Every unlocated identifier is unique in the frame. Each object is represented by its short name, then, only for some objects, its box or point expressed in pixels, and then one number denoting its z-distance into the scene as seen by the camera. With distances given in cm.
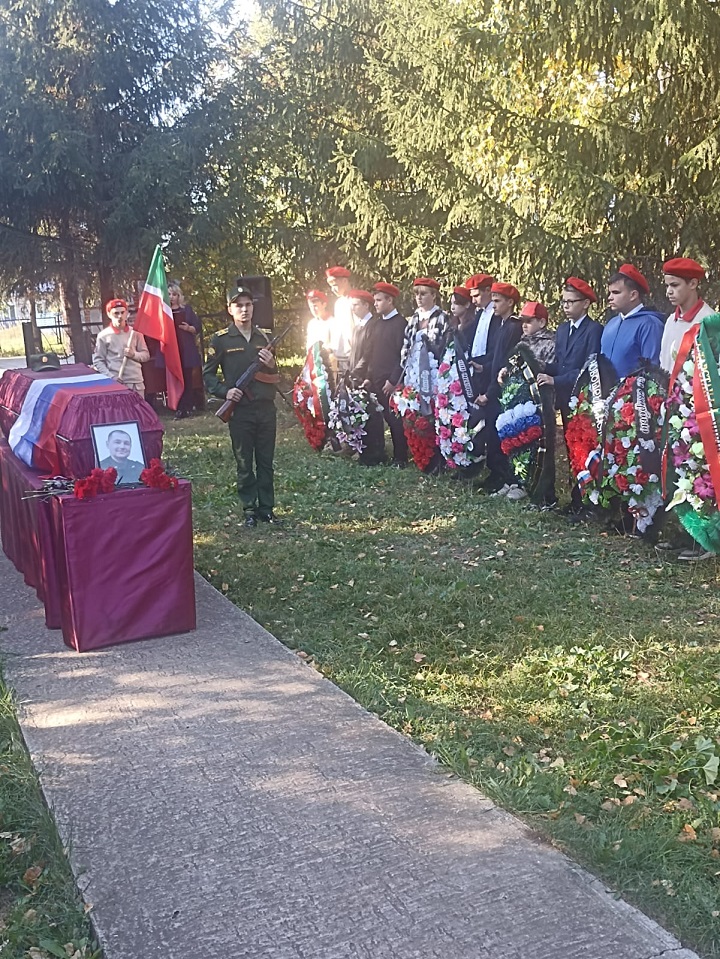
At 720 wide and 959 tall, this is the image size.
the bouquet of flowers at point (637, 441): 674
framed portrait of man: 536
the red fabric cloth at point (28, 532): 545
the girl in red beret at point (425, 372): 955
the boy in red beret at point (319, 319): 1170
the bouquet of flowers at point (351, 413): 1035
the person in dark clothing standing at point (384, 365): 1016
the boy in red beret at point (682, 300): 675
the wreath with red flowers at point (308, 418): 1148
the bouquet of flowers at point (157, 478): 525
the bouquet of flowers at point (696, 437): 602
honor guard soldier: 761
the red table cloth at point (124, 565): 512
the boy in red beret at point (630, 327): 709
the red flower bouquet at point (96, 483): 507
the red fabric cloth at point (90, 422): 546
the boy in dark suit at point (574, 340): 773
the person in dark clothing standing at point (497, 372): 867
